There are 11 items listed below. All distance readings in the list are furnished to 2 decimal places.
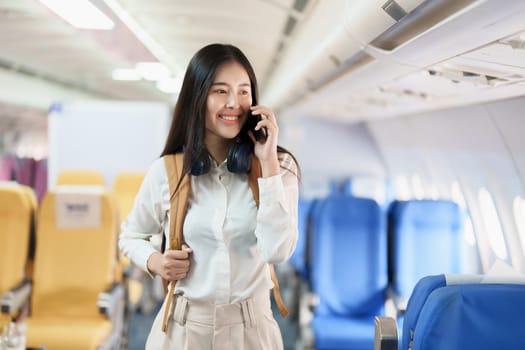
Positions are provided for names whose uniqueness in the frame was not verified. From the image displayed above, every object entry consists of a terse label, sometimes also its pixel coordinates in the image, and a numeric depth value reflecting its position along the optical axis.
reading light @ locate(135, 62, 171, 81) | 7.39
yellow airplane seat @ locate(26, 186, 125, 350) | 3.98
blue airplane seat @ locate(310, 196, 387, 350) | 4.53
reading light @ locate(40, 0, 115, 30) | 3.65
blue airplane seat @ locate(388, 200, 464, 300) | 4.34
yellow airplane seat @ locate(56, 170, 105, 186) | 6.04
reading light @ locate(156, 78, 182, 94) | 8.96
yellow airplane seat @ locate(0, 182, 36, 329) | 3.90
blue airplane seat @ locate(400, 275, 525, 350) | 1.63
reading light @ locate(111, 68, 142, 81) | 9.75
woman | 1.93
